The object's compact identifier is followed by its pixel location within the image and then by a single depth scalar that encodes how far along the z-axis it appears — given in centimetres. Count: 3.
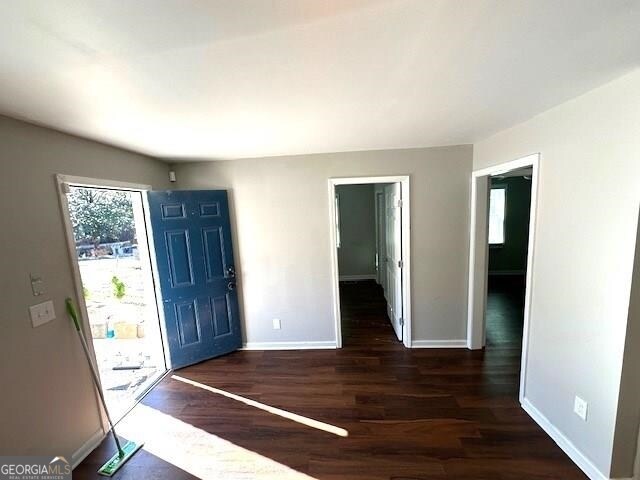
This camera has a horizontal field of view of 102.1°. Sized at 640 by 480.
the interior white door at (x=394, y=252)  299
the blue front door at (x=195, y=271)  265
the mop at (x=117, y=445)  171
